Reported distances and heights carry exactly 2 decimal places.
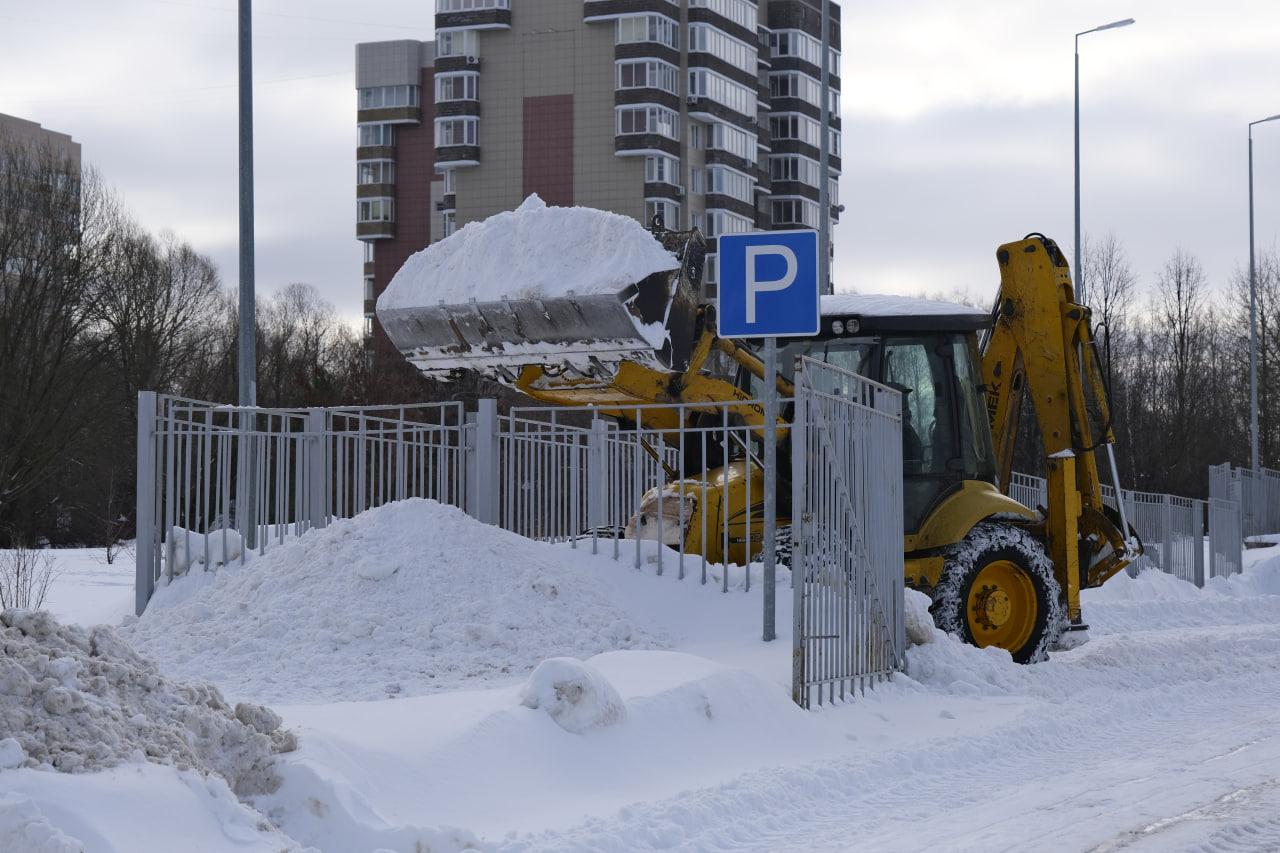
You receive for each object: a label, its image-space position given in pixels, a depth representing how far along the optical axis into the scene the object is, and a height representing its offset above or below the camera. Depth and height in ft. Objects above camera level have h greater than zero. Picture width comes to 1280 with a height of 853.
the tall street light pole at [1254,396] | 131.03 +2.15
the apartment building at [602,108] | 239.91 +47.47
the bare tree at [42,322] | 91.91 +6.20
